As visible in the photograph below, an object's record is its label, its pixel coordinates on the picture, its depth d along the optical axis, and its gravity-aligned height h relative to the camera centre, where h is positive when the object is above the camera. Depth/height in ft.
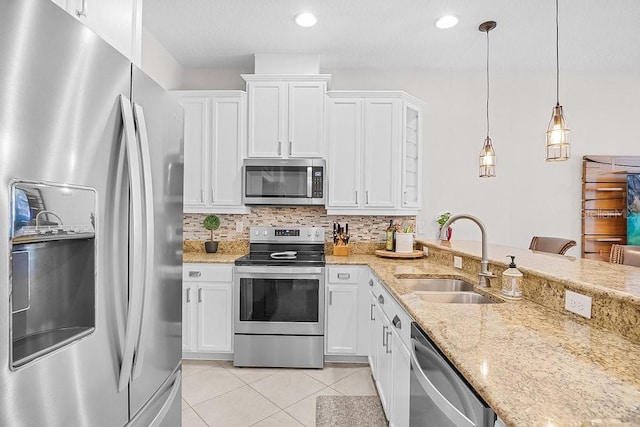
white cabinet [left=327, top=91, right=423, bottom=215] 10.83 +1.90
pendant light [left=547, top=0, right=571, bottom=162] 6.98 +1.64
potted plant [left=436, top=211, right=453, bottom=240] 11.73 -0.17
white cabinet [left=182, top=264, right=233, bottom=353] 9.73 -2.63
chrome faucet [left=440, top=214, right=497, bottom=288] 6.12 -0.84
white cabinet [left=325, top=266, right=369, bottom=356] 9.77 -2.80
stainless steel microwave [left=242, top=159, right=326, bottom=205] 10.58 +0.89
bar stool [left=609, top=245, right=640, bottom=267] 7.59 -0.86
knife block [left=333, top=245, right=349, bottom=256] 11.18 -1.18
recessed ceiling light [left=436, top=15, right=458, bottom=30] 8.86 +4.86
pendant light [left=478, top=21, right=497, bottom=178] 9.24 +1.55
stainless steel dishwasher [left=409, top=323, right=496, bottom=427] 2.87 -1.71
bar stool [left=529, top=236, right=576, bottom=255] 9.90 -0.86
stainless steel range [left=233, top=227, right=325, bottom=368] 9.55 -2.74
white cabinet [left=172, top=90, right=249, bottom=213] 10.74 +1.99
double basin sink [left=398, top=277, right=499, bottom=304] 6.12 -1.43
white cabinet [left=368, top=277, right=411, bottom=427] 5.22 -2.48
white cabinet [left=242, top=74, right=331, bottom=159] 10.64 +2.84
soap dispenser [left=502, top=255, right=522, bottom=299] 5.36 -1.02
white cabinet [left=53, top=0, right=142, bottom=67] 3.54 +2.15
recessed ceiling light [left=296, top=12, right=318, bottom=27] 8.77 +4.83
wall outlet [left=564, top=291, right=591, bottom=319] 4.25 -1.08
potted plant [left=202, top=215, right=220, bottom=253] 11.22 -0.48
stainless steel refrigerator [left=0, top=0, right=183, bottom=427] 2.12 -0.13
